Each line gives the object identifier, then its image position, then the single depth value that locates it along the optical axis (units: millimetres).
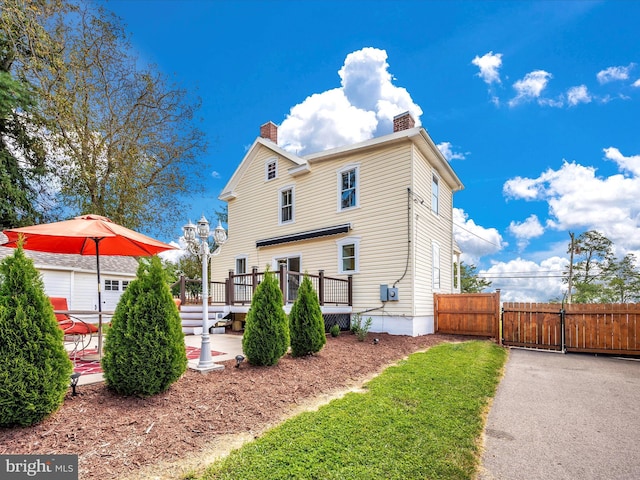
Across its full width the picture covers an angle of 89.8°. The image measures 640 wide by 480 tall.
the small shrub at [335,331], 9391
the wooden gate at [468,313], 10344
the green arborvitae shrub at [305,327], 6125
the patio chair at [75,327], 5344
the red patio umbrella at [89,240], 4730
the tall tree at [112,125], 11984
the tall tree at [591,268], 21875
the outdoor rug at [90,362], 4750
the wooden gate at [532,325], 9328
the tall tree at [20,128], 11352
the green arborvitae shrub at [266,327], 5156
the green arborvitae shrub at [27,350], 2838
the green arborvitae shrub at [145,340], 3629
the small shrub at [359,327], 8812
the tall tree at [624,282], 20484
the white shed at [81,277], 16219
